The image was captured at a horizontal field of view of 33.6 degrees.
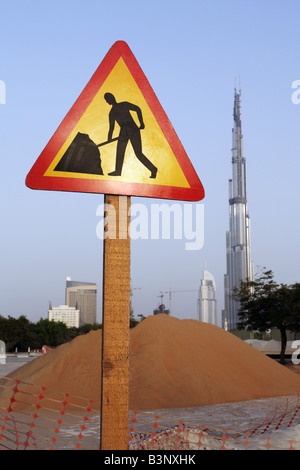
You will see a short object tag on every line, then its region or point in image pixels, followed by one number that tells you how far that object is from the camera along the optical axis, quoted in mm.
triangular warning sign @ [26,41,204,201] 2443
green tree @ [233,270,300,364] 30359
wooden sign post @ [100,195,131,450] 2316
